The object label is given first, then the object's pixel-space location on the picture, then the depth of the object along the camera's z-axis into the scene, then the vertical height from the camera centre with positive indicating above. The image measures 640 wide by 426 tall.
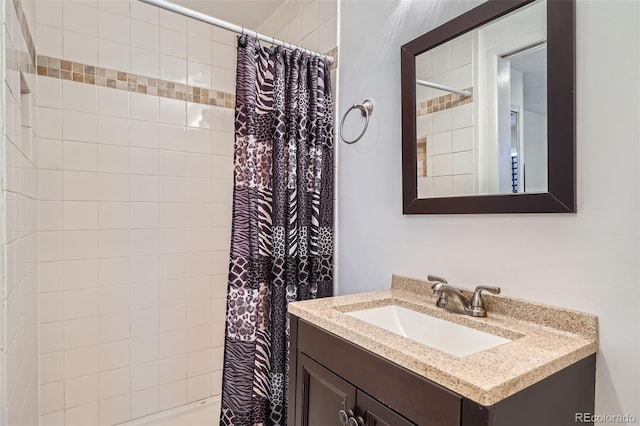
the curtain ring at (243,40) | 1.49 +0.73
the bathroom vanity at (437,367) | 0.70 -0.36
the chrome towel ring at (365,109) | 1.61 +0.48
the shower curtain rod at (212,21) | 1.32 +0.77
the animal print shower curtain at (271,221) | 1.49 -0.03
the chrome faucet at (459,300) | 1.09 -0.28
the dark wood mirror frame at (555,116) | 0.94 +0.26
